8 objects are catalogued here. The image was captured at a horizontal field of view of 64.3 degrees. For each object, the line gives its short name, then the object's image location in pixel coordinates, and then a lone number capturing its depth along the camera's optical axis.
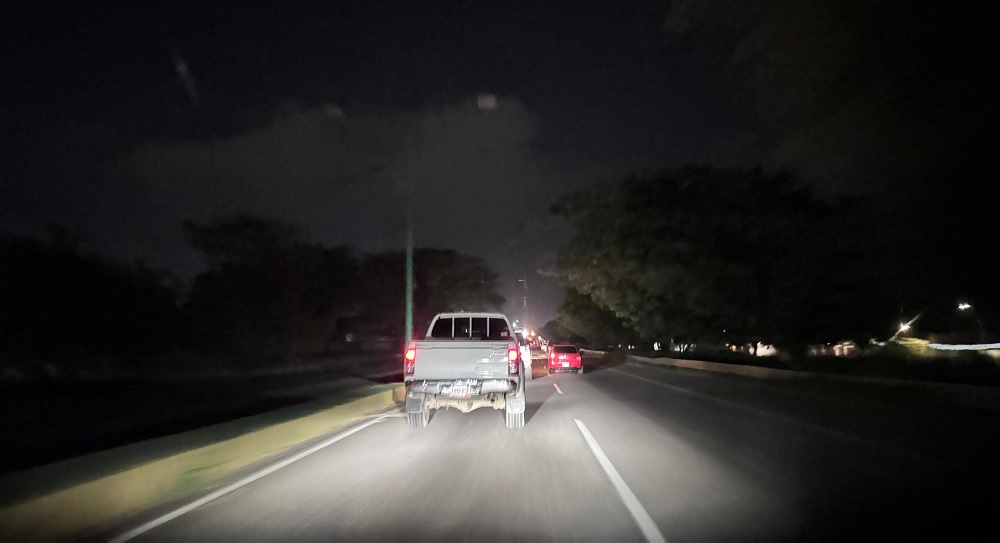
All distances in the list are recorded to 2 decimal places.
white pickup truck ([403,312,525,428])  15.42
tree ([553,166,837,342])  34.50
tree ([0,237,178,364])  34.09
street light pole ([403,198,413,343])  31.39
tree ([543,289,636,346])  95.12
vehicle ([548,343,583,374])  42.75
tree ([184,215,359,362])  47.86
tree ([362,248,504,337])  80.88
